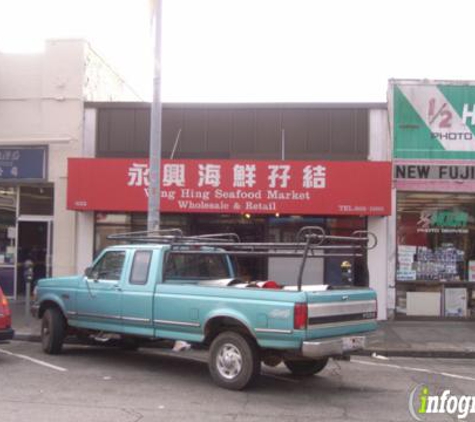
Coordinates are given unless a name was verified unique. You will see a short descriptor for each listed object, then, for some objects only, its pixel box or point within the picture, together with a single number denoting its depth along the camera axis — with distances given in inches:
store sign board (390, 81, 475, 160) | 585.0
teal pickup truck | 294.4
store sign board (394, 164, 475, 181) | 580.4
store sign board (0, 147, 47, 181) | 630.5
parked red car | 374.3
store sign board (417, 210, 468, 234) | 591.5
